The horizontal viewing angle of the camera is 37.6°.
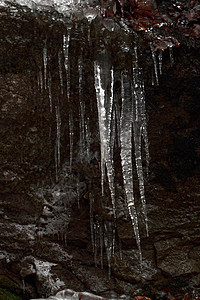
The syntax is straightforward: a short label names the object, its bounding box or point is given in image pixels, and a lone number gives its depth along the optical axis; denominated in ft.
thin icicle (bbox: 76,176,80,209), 12.30
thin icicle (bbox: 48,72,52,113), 9.27
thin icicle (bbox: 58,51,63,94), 8.46
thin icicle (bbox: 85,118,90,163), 11.04
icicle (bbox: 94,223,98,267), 12.28
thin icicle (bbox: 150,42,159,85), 8.25
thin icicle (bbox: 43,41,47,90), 8.27
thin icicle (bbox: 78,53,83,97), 8.60
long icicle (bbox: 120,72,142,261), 8.86
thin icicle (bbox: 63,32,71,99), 7.87
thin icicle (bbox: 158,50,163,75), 8.39
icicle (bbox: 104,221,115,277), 12.25
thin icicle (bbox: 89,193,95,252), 12.17
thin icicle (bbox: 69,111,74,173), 10.75
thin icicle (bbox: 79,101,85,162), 10.38
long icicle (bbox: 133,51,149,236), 8.71
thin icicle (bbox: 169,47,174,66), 8.42
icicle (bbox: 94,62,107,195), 8.48
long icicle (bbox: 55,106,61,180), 10.47
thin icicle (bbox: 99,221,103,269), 12.26
